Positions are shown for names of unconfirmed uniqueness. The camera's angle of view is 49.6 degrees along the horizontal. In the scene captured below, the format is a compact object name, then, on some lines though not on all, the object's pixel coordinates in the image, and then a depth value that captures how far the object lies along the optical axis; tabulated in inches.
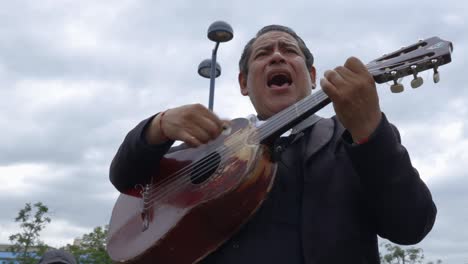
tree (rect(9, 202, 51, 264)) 746.2
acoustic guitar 83.7
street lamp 281.3
